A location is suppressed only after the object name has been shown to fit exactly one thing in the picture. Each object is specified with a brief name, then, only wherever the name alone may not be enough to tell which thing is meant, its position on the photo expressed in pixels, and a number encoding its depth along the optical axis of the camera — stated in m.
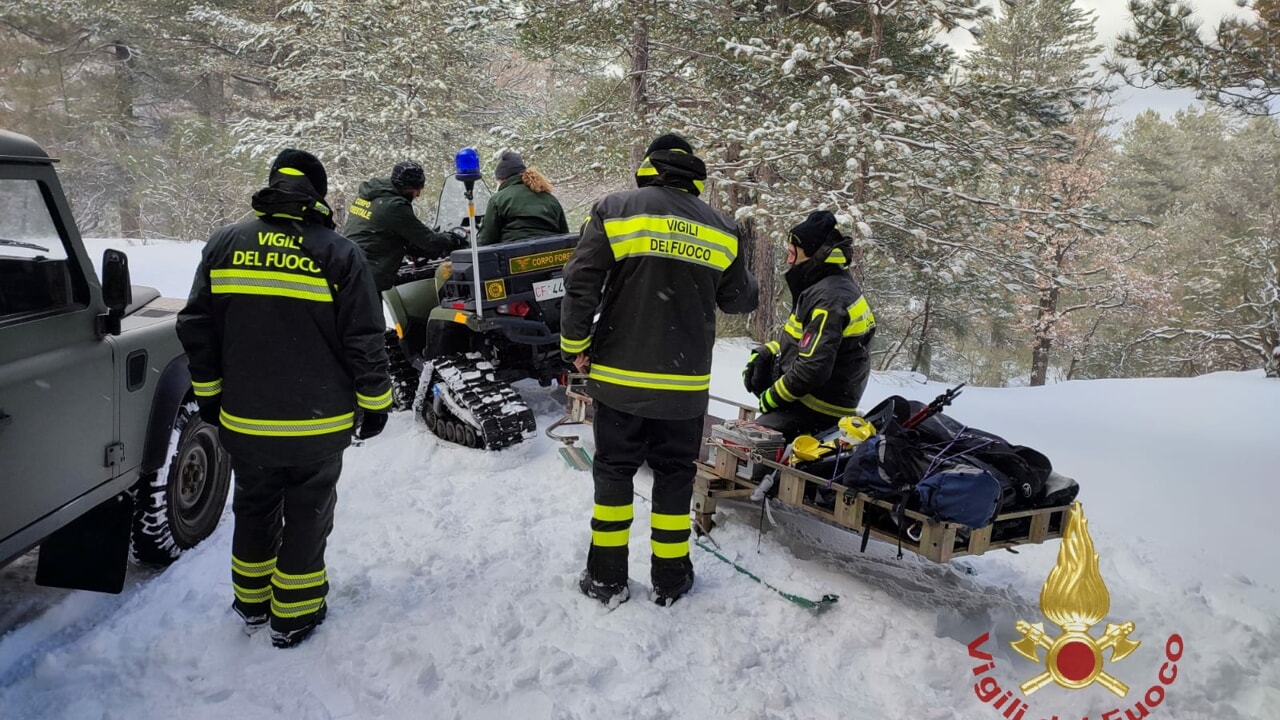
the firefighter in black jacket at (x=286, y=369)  2.76
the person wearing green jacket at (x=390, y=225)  5.94
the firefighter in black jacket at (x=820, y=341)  3.97
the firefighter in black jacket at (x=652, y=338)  3.22
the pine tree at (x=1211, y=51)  6.89
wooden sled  3.01
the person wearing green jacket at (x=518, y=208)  6.28
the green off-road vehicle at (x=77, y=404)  2.57
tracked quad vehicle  5.35
